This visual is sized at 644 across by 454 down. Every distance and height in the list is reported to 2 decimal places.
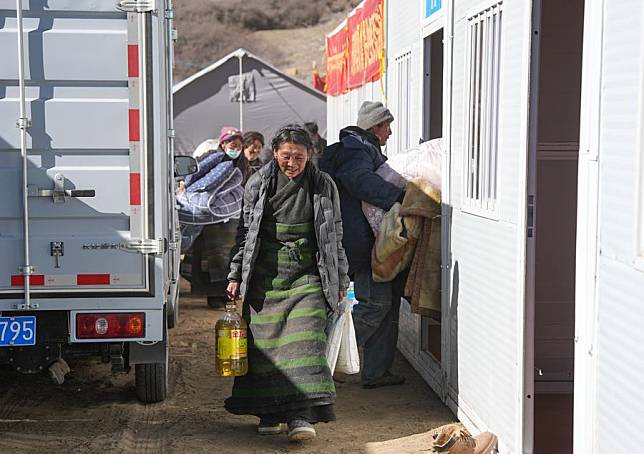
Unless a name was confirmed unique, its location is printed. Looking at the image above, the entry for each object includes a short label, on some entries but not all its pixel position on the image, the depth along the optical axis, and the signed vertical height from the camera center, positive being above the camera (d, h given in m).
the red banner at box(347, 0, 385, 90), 11.02 +1.08
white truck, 6.00 -0.13
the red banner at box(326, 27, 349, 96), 15.90 +1.24
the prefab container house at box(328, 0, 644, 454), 3.98 -0.30
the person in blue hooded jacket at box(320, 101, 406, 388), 7.73 -0.62
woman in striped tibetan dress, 6.34 -0.79
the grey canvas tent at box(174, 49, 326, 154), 23.02 +0.88
